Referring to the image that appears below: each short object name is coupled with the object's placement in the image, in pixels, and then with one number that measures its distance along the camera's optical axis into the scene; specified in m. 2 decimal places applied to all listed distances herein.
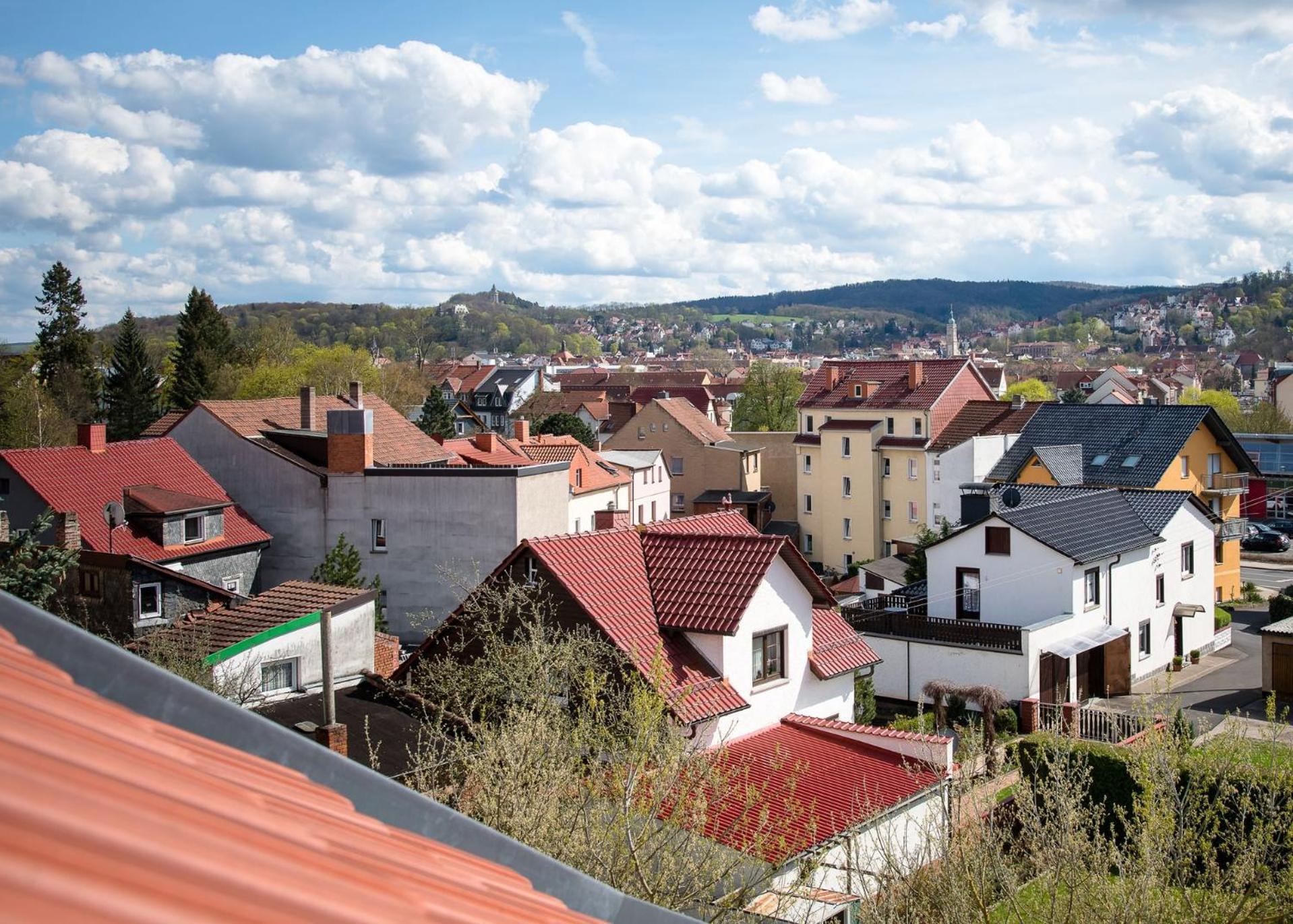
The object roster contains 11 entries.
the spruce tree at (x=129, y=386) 69.69
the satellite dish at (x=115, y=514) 32.47
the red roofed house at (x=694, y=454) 67.94
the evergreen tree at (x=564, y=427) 73.31
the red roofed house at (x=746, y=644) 17.34
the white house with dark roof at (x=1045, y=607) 29.58
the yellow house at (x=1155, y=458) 42.19
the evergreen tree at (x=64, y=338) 72.69
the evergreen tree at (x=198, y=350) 72.50
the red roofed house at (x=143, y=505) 32.66
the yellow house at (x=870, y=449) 53.88
